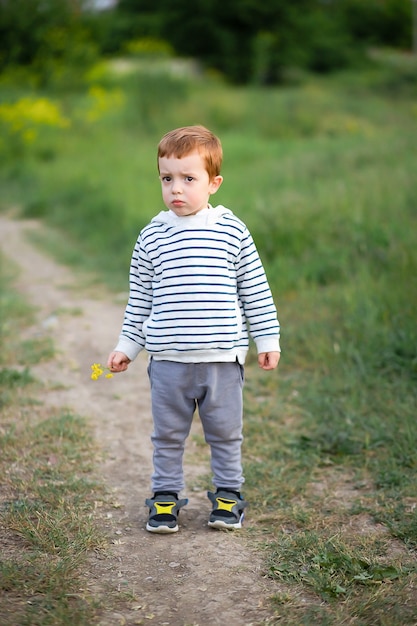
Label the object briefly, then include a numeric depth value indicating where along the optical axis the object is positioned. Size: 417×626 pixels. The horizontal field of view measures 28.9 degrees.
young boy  2.73
